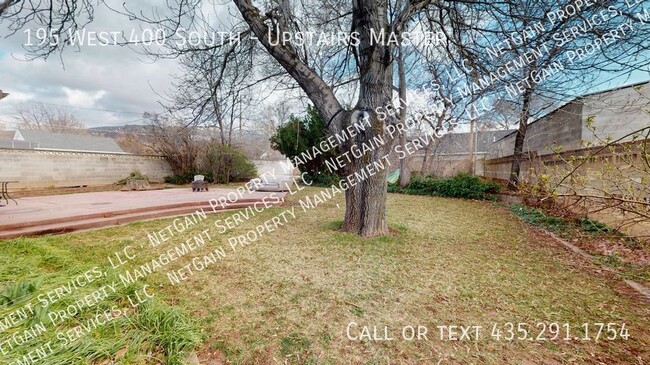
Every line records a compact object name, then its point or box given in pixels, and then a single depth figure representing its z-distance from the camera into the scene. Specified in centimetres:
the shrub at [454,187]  931
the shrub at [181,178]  1323
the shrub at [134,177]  1148
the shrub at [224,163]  1331
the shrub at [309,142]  1338
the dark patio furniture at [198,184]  956
